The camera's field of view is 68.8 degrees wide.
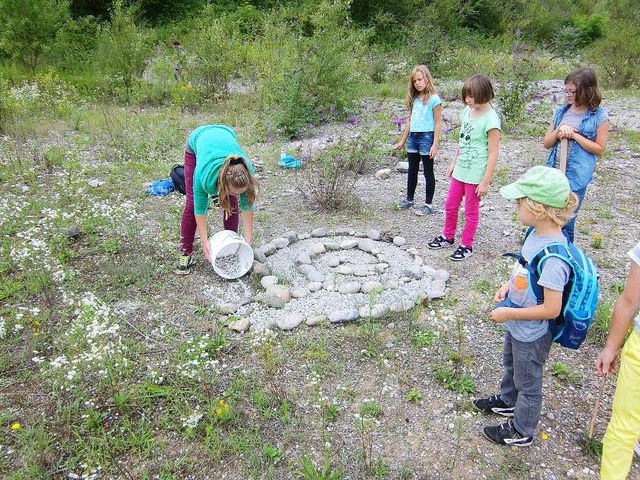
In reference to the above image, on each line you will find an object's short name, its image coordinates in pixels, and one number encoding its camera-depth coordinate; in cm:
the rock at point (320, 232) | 474
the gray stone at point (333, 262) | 427
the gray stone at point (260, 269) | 407
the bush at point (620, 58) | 1130
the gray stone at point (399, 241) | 461
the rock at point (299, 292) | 382
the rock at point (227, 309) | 364
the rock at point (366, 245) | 451
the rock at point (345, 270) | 413
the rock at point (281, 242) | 451
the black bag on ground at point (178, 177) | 512
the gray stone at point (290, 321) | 346
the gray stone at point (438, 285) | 385
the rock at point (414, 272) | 404
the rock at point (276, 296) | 370
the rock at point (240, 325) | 346
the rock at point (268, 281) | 392
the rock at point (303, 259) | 425
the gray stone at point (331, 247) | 454
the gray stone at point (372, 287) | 375
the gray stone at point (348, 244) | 452
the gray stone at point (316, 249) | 444
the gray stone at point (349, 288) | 384
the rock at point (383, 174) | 631
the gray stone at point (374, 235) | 471
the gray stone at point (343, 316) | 352
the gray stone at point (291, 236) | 462
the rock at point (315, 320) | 351
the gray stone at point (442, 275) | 398
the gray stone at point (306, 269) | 413
